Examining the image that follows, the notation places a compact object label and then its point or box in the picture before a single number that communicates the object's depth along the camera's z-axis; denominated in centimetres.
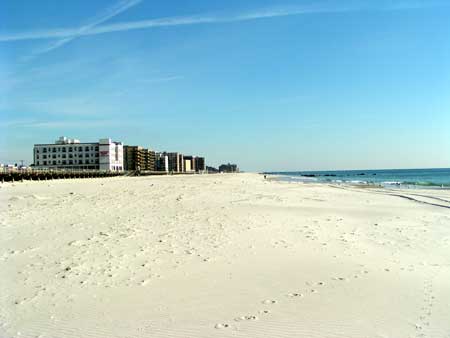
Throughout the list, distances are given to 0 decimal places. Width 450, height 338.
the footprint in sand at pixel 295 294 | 535
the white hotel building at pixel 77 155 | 12581
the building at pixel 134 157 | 15712
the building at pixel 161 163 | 19162
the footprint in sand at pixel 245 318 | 456
